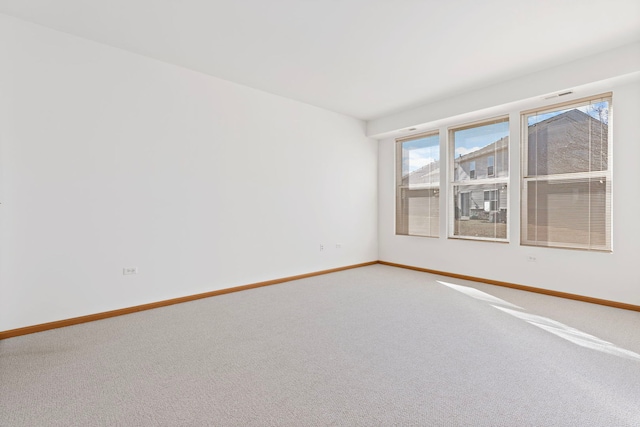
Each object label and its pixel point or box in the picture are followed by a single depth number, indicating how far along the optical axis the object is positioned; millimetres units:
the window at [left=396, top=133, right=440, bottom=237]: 5430
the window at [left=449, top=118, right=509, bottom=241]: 4582
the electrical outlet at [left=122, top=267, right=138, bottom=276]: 3324
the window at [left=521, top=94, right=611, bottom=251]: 3682
